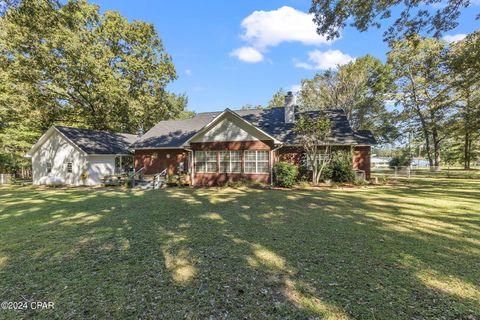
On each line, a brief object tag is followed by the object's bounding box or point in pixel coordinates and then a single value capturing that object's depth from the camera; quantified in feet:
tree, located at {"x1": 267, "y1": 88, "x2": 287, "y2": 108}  142.61
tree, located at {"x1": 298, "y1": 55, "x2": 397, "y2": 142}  103.55
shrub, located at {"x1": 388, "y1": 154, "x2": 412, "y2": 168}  98.14
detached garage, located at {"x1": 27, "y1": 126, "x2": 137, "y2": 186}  63.31
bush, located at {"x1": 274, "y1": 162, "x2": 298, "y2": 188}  49.78
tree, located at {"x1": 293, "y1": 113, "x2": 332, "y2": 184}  50.11
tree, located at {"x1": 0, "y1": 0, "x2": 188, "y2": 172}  70.18
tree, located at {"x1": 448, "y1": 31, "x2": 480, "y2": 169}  37.35
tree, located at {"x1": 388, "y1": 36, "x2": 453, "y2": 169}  85.87
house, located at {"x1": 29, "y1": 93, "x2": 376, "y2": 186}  54.60
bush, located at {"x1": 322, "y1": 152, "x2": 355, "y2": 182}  52.90
